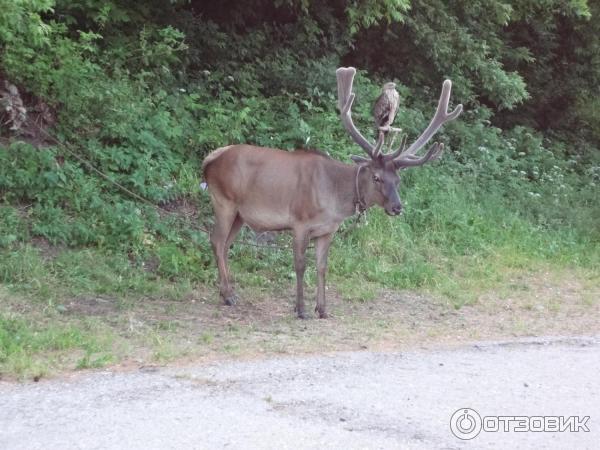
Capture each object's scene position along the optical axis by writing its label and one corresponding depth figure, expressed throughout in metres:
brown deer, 9.73
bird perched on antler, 12.70
